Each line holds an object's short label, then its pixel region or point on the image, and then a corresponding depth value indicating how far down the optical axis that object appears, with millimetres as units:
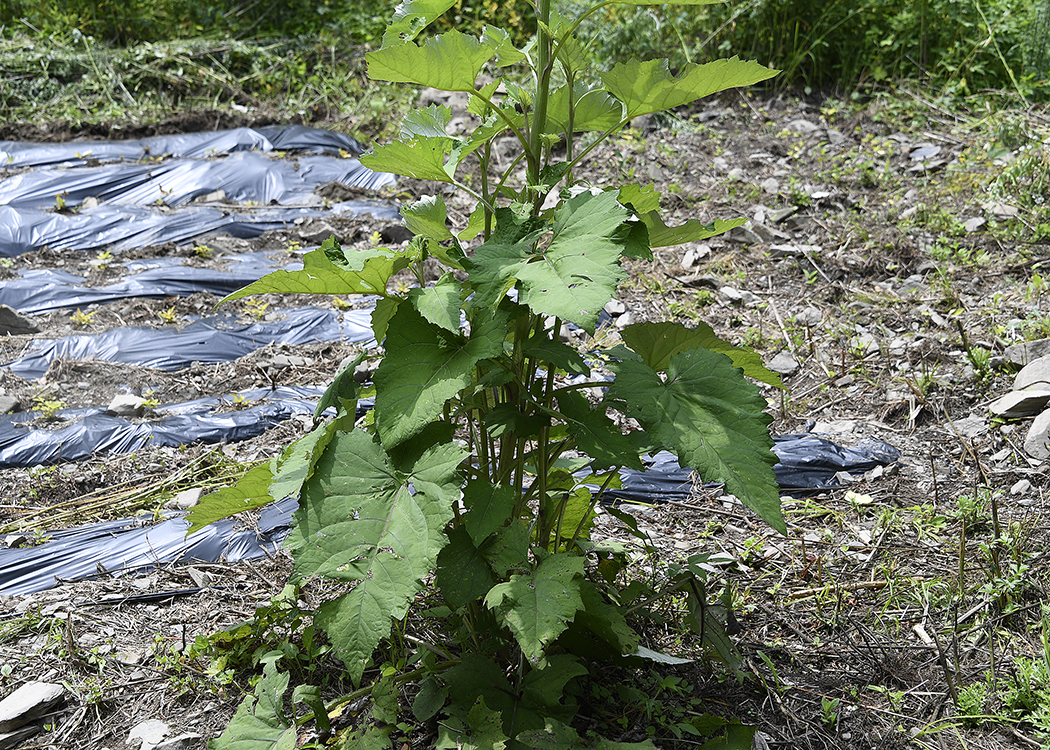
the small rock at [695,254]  3965
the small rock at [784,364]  3074
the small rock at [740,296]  3625
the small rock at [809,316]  3412
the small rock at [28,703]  1557
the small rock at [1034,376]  2617
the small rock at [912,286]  3535
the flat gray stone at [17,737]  1546
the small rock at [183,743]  1499
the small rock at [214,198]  4695
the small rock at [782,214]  4266
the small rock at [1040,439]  2377
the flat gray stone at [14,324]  3314
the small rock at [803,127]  5212
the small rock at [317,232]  4309
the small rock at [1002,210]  3816
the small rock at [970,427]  2565
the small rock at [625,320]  3449
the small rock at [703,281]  3783
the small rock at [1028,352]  2762
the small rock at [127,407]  2801
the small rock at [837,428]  2697
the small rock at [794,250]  3896
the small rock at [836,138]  5004
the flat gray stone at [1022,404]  2537
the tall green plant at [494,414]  1162
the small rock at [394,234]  4309
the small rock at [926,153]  4594
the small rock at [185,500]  2342
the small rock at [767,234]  4109
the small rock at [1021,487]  2256
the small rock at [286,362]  3213
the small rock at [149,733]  1524
